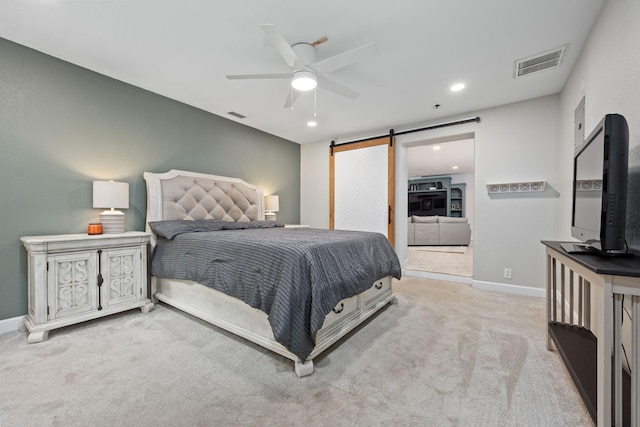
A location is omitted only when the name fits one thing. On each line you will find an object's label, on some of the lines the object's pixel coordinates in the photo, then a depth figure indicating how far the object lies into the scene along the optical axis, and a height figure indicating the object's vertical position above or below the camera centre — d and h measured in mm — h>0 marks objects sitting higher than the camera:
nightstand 2158 -619
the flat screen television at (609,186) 1197 +118
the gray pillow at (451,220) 7991 -280
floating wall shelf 3327 +309
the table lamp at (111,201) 2631 +84
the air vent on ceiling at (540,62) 2445 +1447
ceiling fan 1937 +1180
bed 1721 -507
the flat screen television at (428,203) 11109 +319
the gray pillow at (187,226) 2824 -188
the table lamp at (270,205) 4699 +88
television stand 991 -497
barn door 4578 +443
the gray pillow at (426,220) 8055 -285
